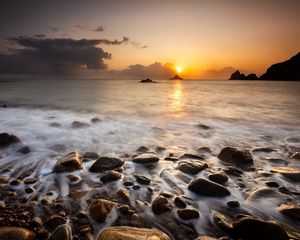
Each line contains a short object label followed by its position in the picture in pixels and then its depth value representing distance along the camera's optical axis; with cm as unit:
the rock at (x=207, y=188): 304
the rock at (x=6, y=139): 508
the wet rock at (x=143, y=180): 339
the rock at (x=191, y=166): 382
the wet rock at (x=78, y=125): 750
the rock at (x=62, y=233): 212
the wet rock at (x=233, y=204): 281
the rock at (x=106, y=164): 383
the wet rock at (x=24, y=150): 476
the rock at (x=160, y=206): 266
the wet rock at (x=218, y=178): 346
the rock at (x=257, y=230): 216
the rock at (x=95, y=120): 852
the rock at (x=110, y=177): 344
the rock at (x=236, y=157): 420
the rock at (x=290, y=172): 361
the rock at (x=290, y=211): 259
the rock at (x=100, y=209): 250
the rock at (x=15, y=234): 202
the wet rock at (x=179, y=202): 279
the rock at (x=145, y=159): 423
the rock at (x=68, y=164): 377
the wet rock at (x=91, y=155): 450
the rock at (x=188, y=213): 255
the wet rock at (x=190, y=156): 461
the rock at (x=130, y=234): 207
